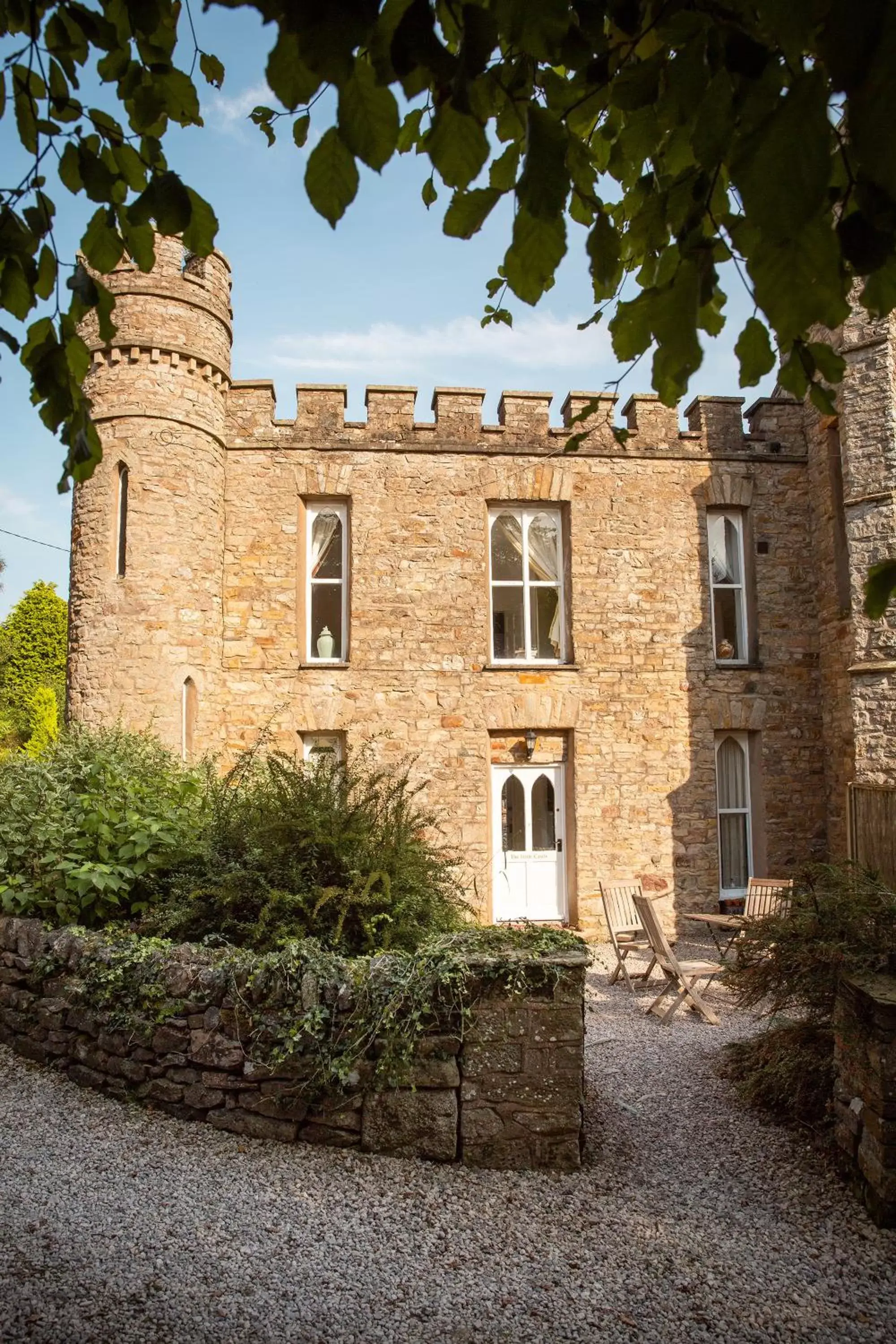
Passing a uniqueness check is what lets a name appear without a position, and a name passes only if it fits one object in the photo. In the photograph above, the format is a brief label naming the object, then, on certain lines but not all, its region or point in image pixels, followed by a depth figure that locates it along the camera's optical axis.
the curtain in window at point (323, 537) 11.45
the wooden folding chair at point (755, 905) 9.55
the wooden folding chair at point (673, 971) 7.32
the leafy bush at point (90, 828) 5.83
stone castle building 10.41
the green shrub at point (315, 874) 5.06
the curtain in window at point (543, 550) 11.70
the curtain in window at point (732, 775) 11.56
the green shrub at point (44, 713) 20.30
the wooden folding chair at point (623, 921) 9.20
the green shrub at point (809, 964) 4.68
